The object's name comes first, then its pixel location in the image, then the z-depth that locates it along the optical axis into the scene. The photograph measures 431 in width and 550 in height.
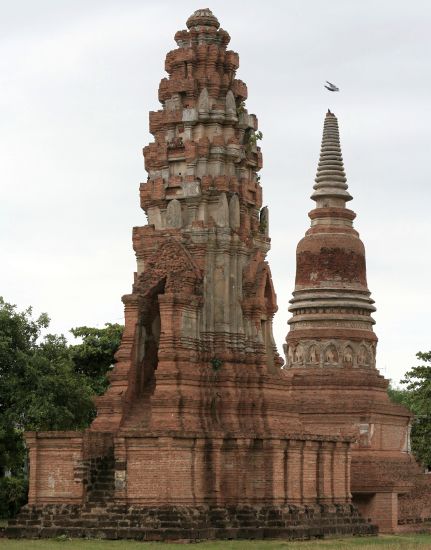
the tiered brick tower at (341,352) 49.16
